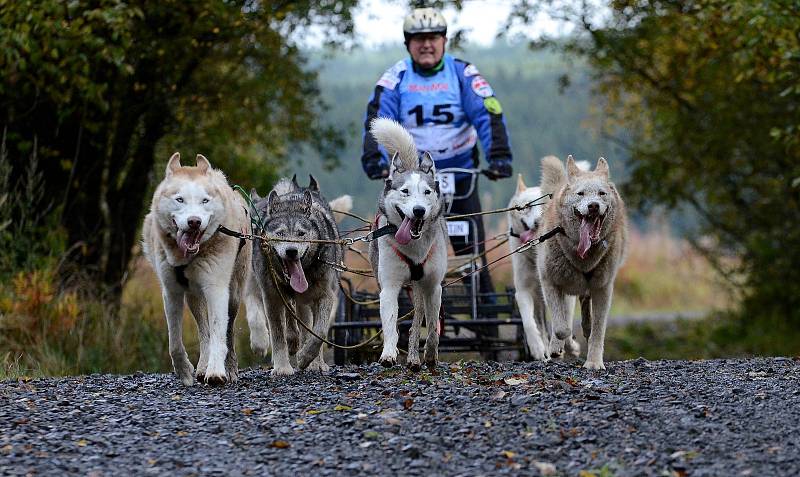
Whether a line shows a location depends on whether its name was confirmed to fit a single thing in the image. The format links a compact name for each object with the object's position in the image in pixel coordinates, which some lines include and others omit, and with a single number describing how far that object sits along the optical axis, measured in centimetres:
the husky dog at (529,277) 1902
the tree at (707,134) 3284
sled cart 1947
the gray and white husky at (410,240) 1541
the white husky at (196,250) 1466
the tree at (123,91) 2180
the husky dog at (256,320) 1755
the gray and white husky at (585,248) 1639
